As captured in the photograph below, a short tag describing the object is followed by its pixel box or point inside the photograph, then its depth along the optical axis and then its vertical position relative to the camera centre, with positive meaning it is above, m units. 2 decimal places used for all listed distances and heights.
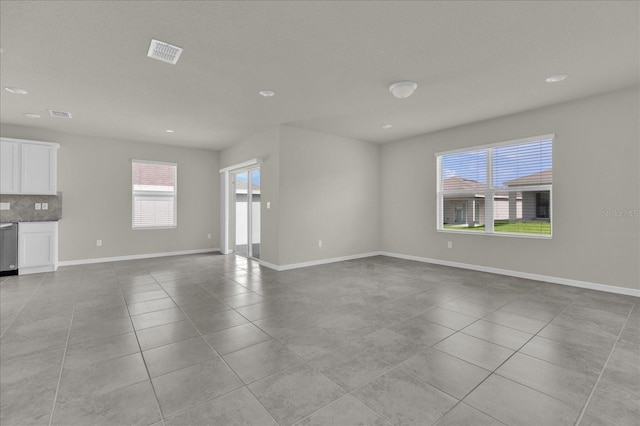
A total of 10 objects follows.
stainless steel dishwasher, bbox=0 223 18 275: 4.87 -0.56
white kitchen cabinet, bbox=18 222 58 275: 5.04 -0.57
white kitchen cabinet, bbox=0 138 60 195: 5.07 +0.83
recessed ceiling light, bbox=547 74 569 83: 3.48 +1.61
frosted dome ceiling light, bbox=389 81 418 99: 3.59 +1.53
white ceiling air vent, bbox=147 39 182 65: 2.76 +1.56
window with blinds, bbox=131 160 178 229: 6.73 +0.47
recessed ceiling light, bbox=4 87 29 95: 3.74 +1.57
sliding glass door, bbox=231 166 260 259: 6.60 +0.07
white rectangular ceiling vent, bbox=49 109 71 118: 4.62 +1.59
